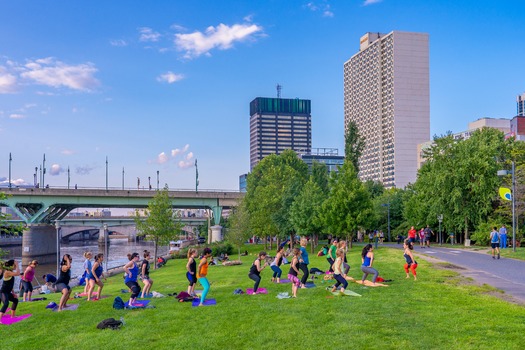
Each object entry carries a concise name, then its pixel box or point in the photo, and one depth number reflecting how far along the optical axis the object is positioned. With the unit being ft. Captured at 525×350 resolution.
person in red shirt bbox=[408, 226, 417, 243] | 130.52
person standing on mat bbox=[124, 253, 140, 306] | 54.82
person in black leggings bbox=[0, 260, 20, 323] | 49.62
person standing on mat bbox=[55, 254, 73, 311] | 55.93
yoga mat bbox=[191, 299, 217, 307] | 54.08
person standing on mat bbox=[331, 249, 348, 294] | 55.93
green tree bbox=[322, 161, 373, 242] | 144.15
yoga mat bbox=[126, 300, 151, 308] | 54.60
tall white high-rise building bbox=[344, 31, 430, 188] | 615.57
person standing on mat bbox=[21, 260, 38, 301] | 62.84
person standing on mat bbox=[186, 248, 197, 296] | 59.57
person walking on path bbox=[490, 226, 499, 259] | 96.44
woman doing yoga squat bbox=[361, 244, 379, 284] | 63.67
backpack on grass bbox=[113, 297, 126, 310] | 54.56
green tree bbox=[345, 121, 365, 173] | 225.35
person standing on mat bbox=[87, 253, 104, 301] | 59.88
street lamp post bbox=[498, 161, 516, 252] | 108.47
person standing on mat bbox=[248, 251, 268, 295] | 59.41
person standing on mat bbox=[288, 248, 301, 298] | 56.65
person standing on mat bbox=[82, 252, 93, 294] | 62.80
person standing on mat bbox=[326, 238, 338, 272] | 75.65
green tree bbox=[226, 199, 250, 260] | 178.40
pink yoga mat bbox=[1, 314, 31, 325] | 50.62
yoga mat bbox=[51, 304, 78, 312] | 56.18
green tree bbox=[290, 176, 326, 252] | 157.69
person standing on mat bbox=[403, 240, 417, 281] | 67.51
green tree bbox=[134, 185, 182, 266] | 160.35
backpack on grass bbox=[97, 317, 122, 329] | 44.62
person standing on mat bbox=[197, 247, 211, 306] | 53.72
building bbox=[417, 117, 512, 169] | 447.42
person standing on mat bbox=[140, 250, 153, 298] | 61.46
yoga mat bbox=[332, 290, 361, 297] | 55.89
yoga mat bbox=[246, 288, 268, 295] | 61.41
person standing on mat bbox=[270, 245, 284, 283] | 66.33
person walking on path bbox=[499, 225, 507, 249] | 113.60
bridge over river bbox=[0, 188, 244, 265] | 254.27
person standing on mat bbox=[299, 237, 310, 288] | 63.72
